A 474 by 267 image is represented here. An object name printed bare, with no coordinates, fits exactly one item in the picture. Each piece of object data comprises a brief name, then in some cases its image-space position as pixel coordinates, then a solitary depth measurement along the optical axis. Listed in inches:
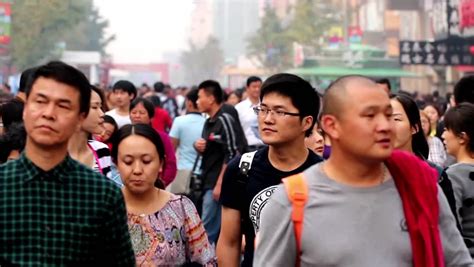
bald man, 157.2
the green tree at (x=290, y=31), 2763.3
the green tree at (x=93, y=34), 3467.0
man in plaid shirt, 151.7
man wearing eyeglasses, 224.1
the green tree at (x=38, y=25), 1884.2
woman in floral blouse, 220.2
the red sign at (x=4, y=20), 1673.2
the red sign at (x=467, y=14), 1225.1
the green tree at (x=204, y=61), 5118.1
